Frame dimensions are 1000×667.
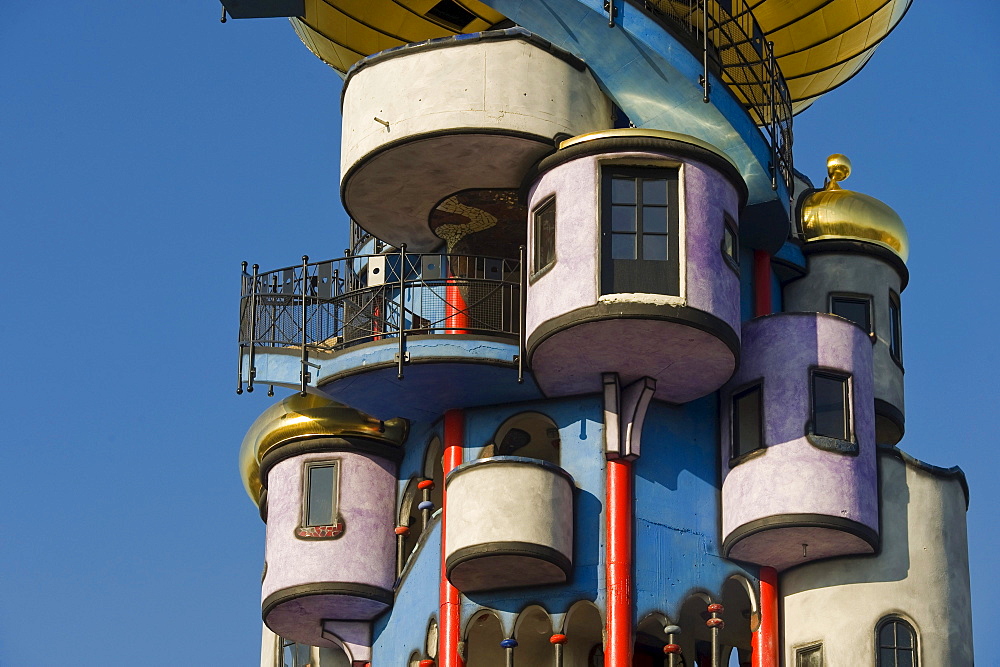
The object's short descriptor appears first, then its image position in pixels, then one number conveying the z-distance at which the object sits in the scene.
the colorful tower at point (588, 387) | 31.31
